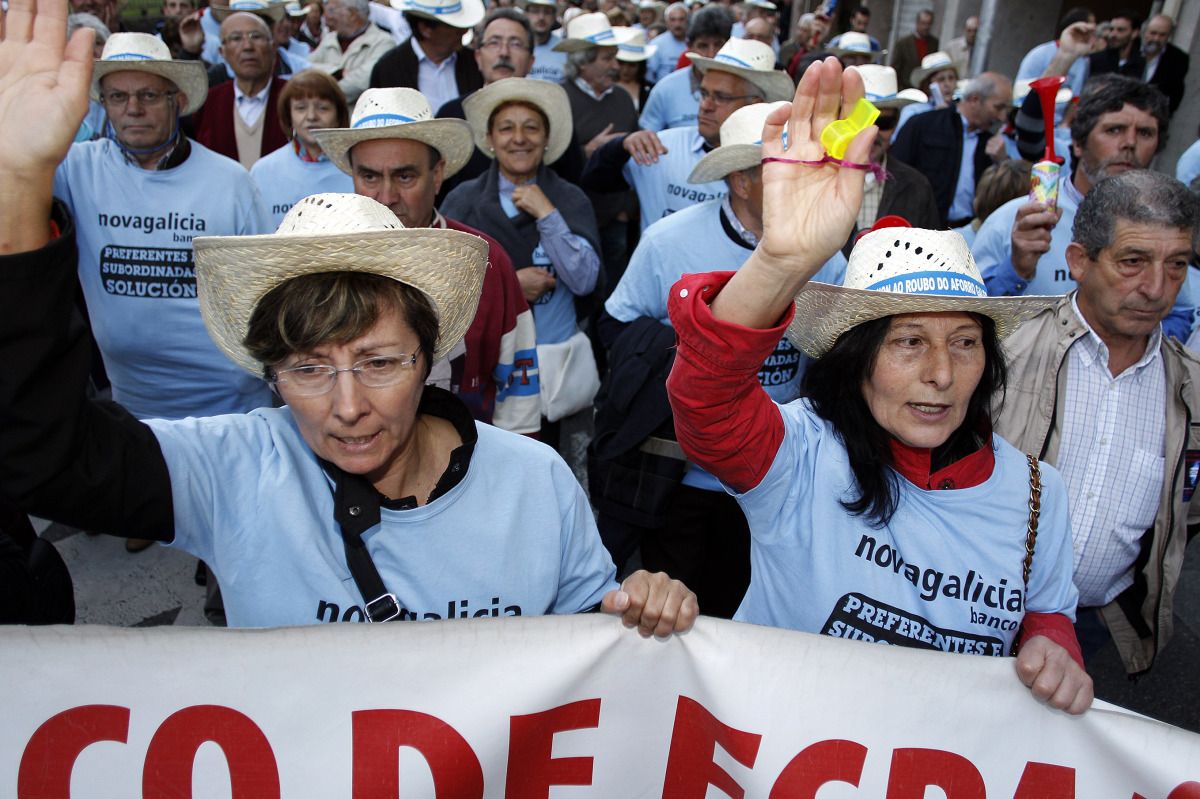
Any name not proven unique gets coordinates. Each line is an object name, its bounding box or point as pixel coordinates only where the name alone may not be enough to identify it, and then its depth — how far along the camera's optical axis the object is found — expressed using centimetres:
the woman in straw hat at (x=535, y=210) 400
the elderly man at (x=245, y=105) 577
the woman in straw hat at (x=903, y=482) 189
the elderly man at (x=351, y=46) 734
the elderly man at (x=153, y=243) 354
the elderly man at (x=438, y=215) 331
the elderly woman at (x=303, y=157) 450
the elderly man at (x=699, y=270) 329
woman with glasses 161
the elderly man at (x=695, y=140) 474
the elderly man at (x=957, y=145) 659
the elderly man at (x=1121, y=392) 282
